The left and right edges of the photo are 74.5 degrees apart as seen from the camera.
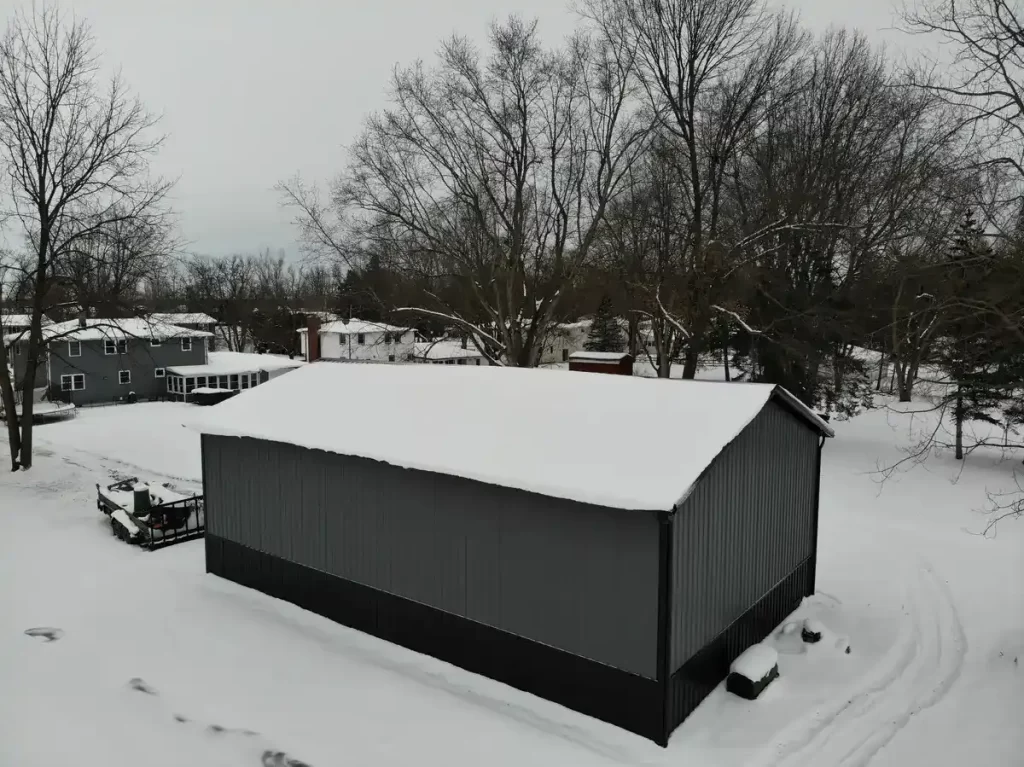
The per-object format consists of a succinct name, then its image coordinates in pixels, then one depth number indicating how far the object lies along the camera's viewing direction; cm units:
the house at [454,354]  4916
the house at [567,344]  5869
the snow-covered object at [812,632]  1041
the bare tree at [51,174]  2214
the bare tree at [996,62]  926
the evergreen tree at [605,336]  5062
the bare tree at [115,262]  2239
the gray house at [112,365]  3903
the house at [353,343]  5110
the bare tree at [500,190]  2516
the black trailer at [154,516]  1487
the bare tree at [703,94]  2458
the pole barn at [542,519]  806
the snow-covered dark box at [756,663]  895
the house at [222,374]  4100
